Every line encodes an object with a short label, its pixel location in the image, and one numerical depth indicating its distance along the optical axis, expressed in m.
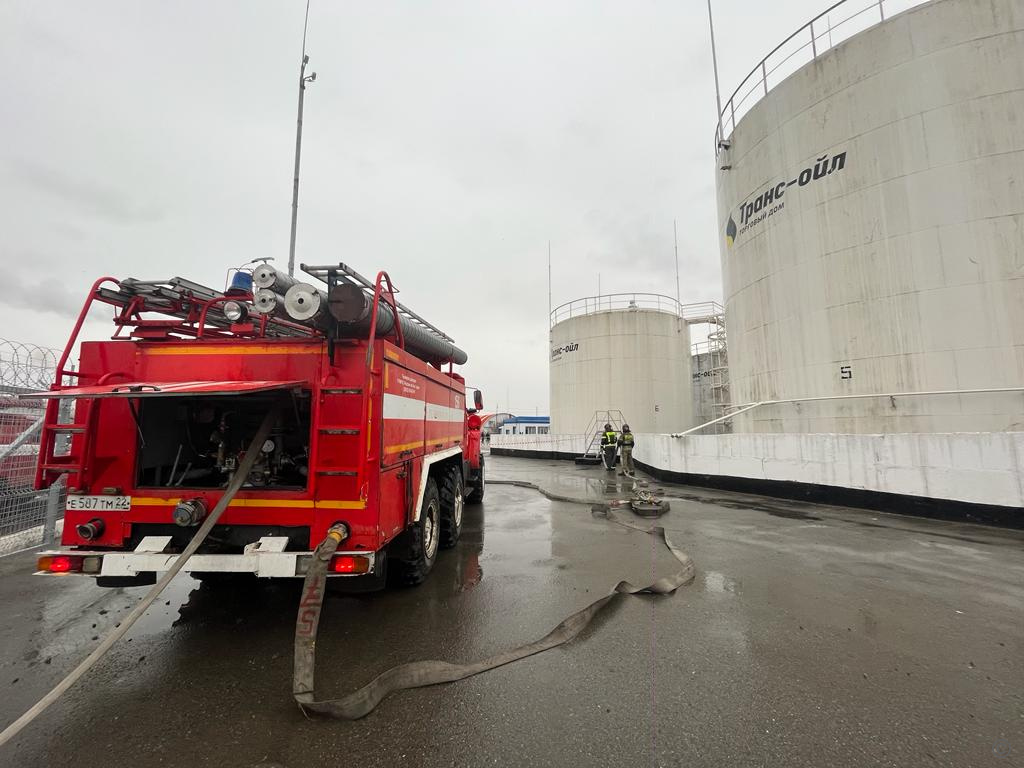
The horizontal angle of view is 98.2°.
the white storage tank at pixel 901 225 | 8.05
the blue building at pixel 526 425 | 57.38
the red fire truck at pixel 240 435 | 3.05
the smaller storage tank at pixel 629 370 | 21.30
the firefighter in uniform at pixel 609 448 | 16.02
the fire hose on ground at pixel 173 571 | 1.88
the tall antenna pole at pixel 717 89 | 13.22
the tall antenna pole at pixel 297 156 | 7.16
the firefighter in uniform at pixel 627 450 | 13.92
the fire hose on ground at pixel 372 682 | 2.41
